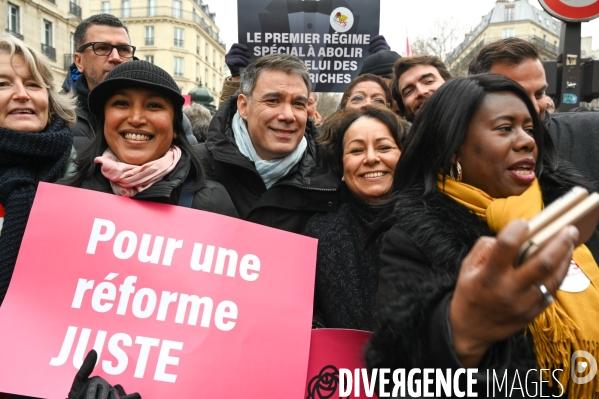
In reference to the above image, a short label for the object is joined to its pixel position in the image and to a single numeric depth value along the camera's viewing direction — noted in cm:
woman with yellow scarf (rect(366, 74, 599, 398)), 110
